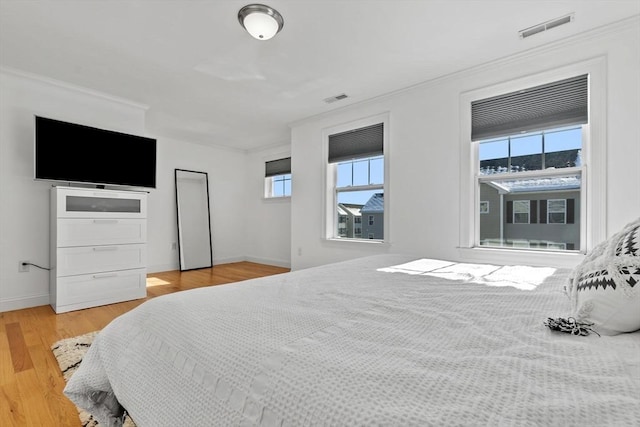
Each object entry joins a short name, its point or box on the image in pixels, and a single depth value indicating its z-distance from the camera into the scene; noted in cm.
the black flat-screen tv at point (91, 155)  305
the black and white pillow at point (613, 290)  78
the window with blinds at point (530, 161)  260
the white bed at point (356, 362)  50
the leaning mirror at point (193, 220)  534
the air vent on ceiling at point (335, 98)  367
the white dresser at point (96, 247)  300
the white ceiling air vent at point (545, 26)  226
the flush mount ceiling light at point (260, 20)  209
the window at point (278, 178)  579
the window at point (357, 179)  391
